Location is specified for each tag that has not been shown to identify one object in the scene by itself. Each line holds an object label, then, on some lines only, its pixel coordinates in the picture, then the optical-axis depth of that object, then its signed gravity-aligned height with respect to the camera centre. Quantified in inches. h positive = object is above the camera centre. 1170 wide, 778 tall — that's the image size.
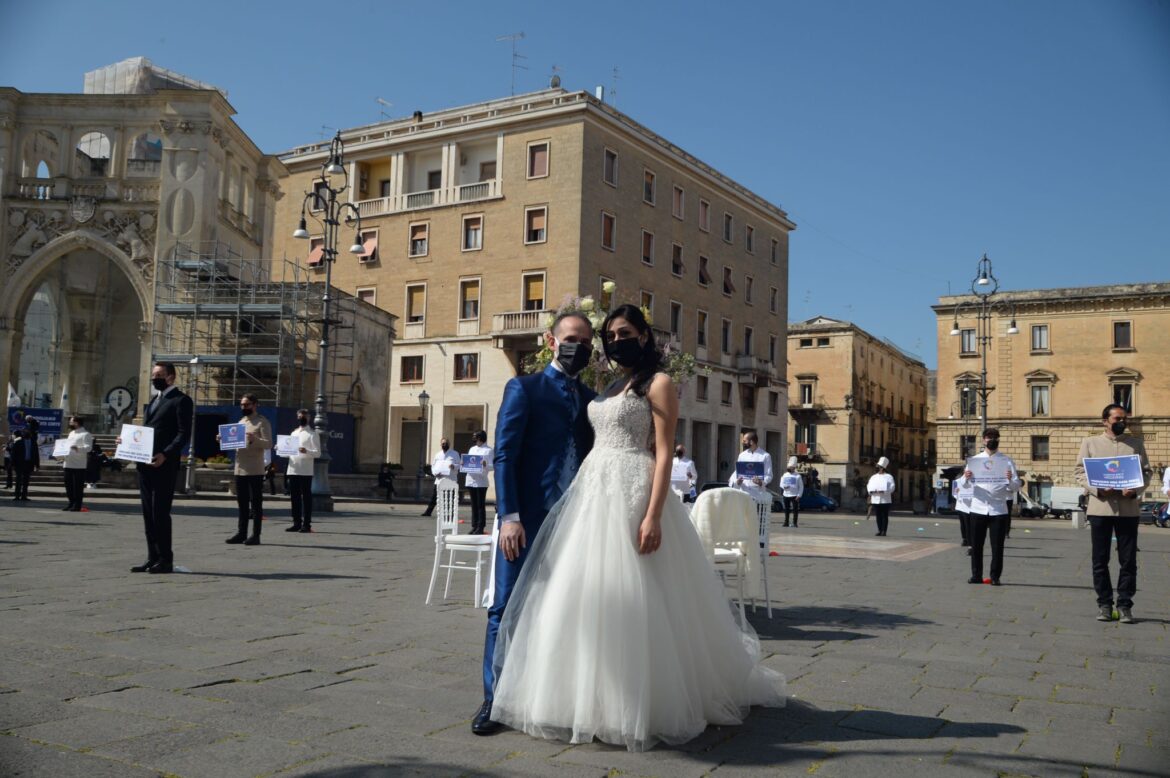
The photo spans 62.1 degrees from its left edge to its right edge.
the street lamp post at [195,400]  1064.4 +57.7
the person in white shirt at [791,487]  971.9 -28.6
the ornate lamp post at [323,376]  840.9 +63.2
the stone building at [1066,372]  2132.1 +210.5
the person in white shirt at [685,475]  611.8 -13.8
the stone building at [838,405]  2546.8 +146.2
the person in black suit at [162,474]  359.9 -11.8
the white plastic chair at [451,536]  314.8 -28.7
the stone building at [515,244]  1574.8 +360.4
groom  170.4 +1.3
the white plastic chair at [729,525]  293.1 -20.7
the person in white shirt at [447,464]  742.5 -11.3
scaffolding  1295.5 +166.4
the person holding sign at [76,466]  700.7 -18.9
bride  154.3 -26.0
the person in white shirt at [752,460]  559.7 -1.8
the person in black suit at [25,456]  778.2 -13.7
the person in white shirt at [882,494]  848.9 -29.7
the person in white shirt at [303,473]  582.6 -16.7
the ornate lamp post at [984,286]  1114.2 +206.1
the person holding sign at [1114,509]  323.0 -14.5
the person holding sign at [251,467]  485.4 -11.3
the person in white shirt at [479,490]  686.5 -28.1
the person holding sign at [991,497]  420.5 -14.6
